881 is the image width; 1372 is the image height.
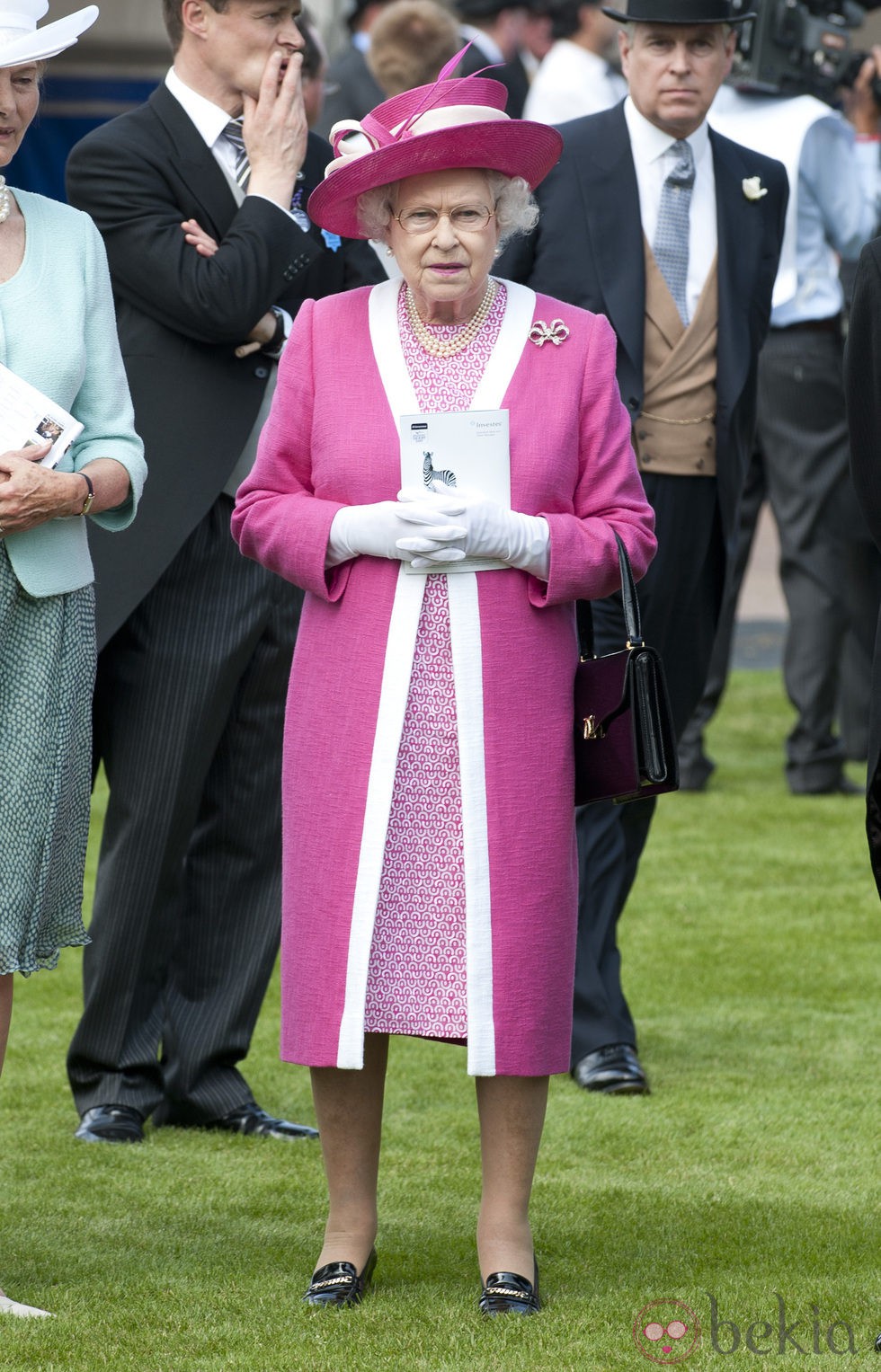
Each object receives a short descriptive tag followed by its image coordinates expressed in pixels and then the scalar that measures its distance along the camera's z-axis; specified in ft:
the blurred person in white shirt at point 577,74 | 65.36
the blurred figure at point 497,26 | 75.97
